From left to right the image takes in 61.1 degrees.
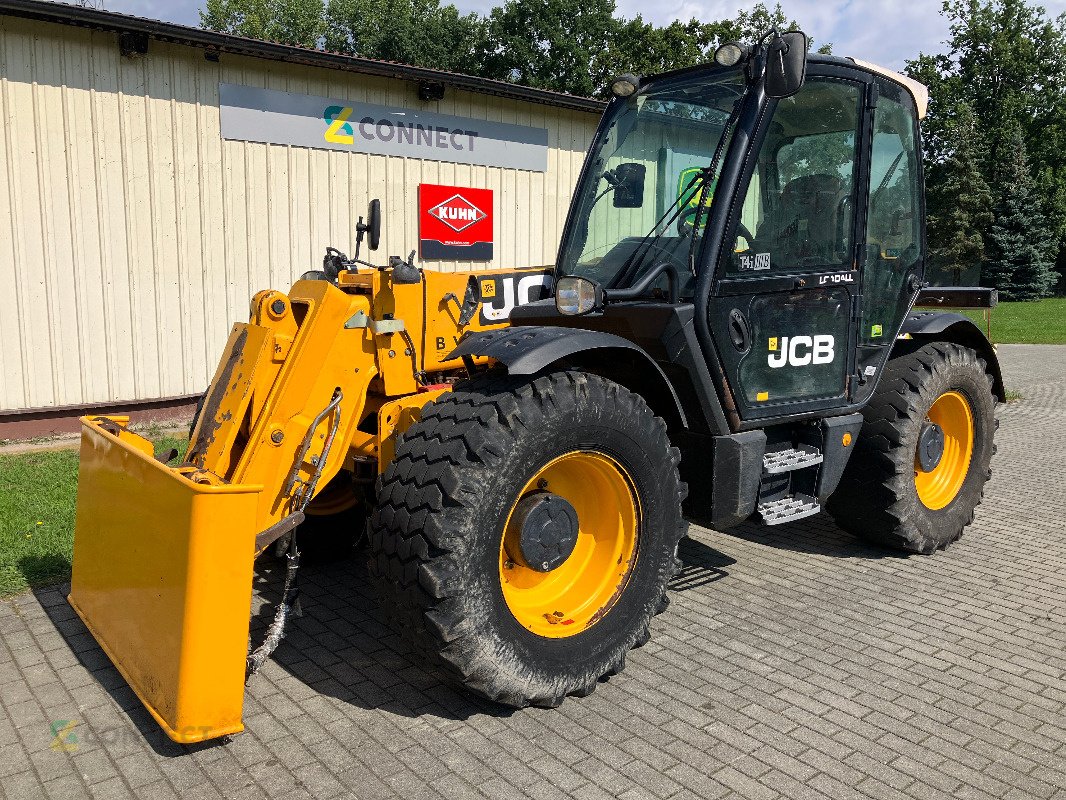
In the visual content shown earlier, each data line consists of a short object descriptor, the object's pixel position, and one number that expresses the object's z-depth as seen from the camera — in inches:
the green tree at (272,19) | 2199.8
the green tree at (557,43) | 1753.2
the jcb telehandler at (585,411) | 131.6
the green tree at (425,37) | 1747.0
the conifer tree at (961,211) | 1497.3
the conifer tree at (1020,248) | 1432.1
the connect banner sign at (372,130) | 361.1
